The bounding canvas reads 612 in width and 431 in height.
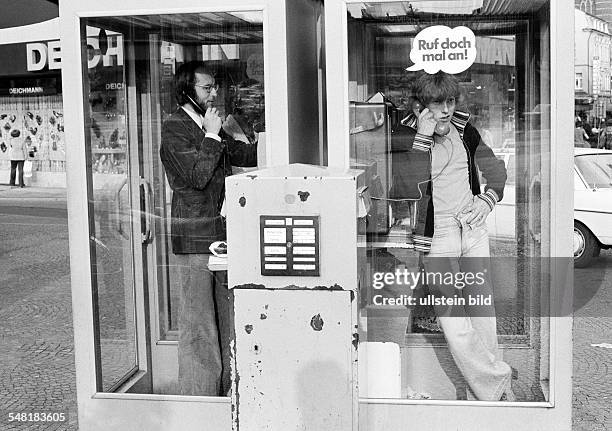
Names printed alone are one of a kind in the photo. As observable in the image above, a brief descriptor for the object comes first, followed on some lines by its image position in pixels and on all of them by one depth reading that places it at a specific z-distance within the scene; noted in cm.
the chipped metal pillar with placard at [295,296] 274
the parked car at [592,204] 927
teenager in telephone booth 411
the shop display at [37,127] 2028
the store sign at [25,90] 2036
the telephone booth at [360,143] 388
